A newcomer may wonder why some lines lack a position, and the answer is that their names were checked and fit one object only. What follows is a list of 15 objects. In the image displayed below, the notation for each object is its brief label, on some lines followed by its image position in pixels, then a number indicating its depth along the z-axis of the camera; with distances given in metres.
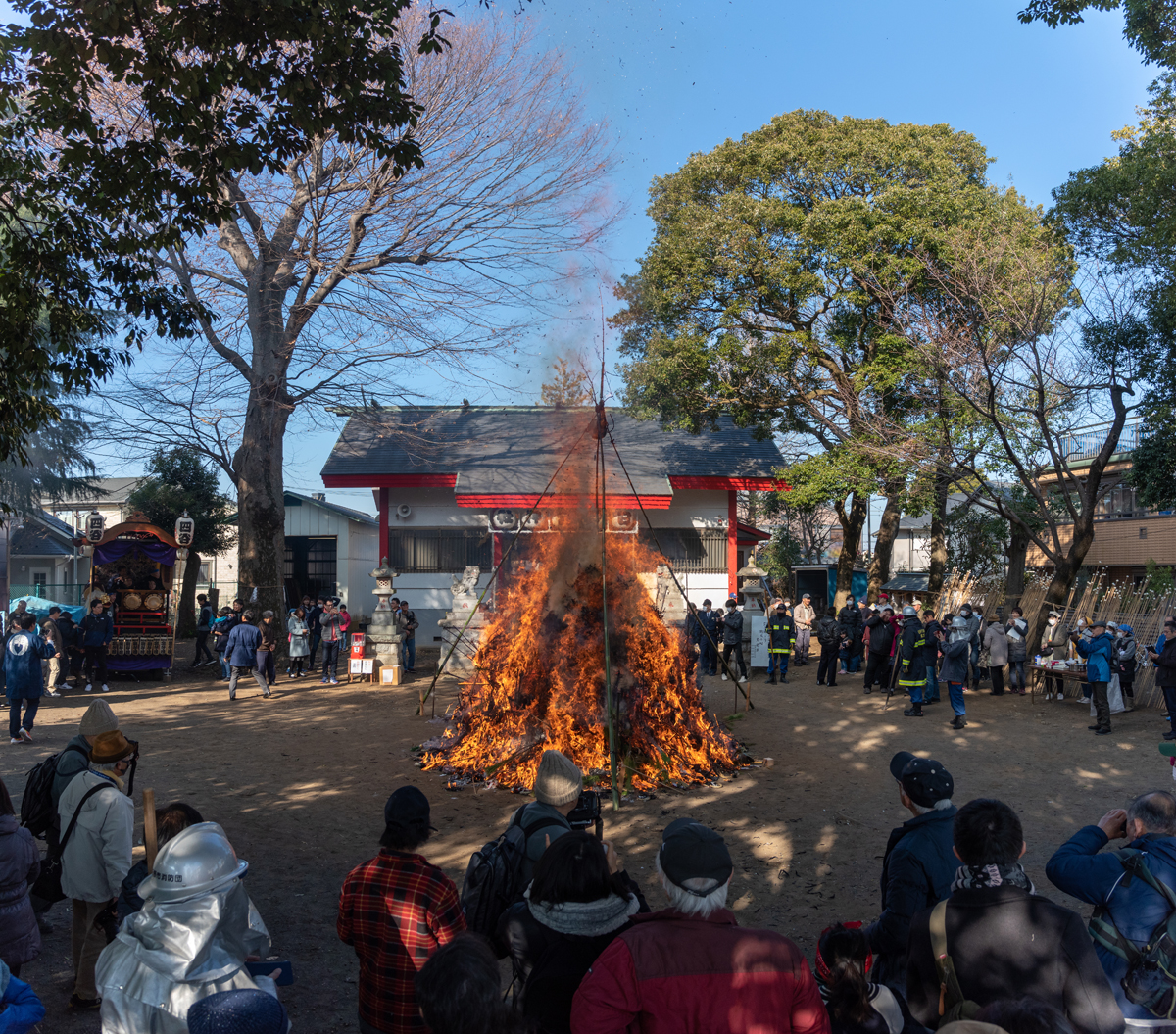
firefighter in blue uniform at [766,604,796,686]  17.86
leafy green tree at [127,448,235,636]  24.61
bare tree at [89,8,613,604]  17.09
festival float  16.77
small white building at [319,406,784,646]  22.19
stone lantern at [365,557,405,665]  17.64
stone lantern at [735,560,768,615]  20.39
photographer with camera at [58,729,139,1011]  4.27
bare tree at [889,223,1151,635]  15.39
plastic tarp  18.18
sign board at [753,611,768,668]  18.53
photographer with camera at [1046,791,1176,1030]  2.90
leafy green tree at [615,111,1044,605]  18.41
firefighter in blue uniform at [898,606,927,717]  13.48
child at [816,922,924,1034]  2.61
